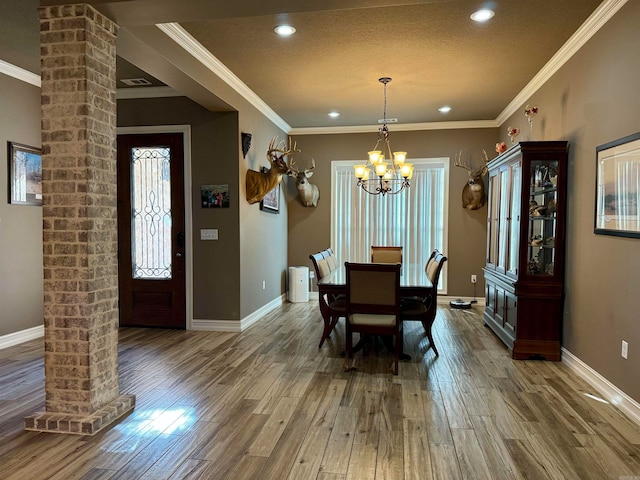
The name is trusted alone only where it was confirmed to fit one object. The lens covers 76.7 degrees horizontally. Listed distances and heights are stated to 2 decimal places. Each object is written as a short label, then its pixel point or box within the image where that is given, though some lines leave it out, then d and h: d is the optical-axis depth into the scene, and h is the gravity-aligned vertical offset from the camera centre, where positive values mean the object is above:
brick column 2.47 +0.04
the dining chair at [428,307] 3.80 -0.82
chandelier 4.64 +0.67
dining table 3.70 -0.59
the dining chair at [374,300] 3.43 -0.66
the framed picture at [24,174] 4.30 +0.52
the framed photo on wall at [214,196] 4.82 +0.32
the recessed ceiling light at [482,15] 3.05 +1.61
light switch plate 4.88 -0.14
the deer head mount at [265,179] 5.07 +0.56
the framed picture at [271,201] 5.67 +0.32
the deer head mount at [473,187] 6.28 +0.58
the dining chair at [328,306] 3.95 -0.82
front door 4.95 -0.07
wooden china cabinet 3.80 -0.26
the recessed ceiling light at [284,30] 3.31 +1.61
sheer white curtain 6.72 +0.15
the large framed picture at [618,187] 2.64 +0.26
